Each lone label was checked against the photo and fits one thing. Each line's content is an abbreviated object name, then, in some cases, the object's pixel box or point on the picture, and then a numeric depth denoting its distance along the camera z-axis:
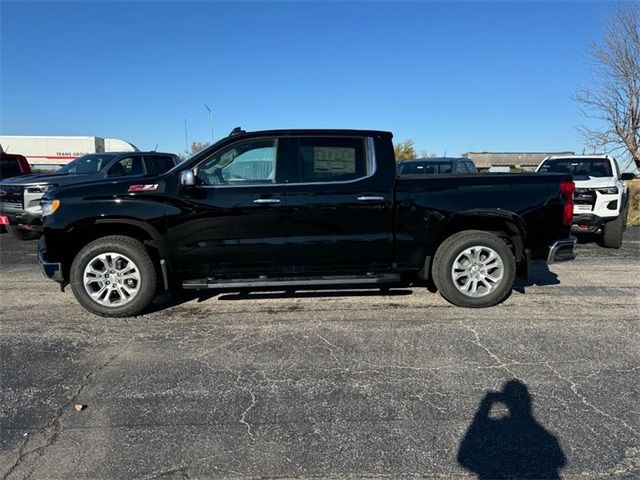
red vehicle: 13.22
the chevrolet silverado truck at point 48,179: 9.38
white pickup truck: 9.12
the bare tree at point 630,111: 17.67
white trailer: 27.50
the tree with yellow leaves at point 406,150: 56.82
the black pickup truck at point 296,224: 5.15
